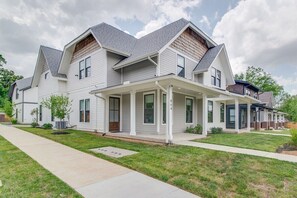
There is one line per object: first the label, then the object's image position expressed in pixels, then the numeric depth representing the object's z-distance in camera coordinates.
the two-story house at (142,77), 10.72
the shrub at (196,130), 12.60
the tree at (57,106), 12.33
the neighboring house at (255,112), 19.75
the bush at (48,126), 15.90
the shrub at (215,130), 13.83
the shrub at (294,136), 8.23
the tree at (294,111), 18.49
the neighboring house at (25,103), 24.14
